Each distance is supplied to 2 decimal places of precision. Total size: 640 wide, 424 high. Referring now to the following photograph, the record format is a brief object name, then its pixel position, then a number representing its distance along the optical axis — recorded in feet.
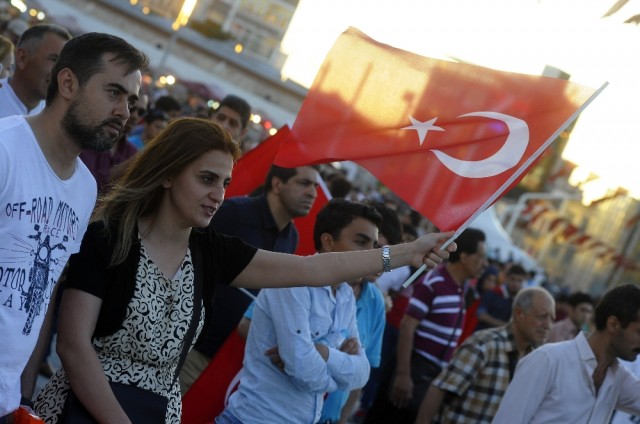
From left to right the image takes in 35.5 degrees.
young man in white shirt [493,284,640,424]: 16.53
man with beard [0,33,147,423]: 9.27
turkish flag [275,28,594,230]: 13.73
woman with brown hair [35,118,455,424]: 10.39
